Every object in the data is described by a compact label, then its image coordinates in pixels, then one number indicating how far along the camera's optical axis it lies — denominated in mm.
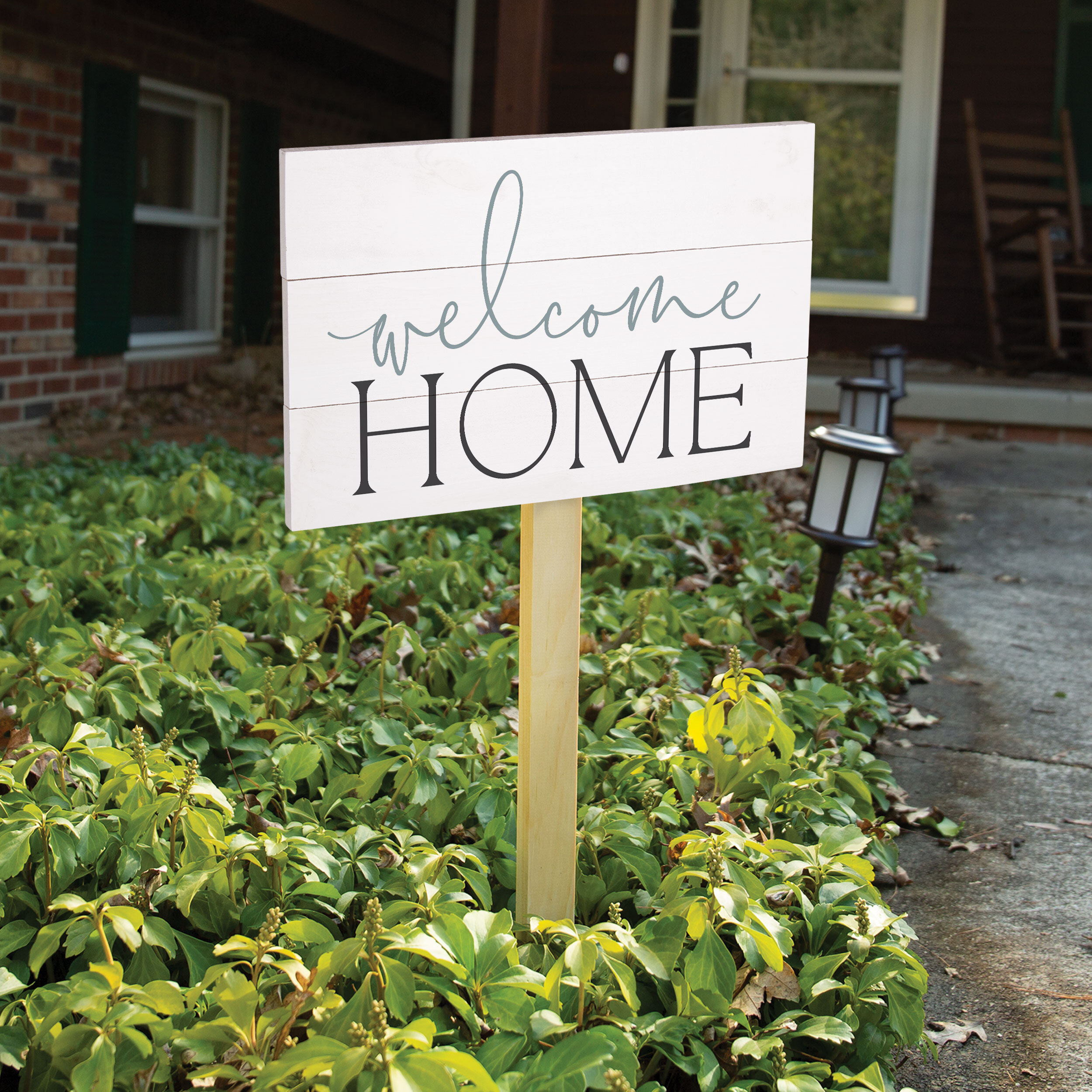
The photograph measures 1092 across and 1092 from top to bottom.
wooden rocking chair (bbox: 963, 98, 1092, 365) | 6938
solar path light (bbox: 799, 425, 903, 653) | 2646
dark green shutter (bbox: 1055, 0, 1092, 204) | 7535
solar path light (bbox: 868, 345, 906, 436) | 4879
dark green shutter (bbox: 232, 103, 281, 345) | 7156
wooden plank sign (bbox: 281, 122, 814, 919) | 1308
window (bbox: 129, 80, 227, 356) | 6523
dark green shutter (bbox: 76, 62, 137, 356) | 5516
